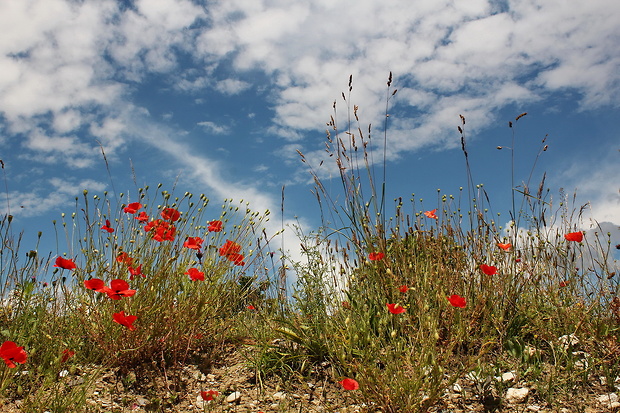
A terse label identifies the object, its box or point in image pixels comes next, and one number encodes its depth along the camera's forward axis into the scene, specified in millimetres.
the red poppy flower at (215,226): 3291
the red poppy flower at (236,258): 3295
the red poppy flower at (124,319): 2418
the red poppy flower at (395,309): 2326
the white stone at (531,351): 2822
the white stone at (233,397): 2598
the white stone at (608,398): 2485
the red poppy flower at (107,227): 3113
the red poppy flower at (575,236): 3029
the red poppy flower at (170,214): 3115
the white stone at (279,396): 2629
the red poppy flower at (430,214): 3428
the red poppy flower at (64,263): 2752
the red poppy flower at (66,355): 2689
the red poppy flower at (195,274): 2812
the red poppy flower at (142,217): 3052
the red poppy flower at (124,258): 2945
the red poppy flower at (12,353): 2191
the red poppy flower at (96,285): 2527
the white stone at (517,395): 2495
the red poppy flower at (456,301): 2322
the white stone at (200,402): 2588
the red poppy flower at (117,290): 2510
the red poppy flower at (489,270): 2619
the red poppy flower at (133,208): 3062
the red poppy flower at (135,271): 2846
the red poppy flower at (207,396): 2246
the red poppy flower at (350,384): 2146
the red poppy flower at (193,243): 3041
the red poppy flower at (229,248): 3291
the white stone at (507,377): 2650
